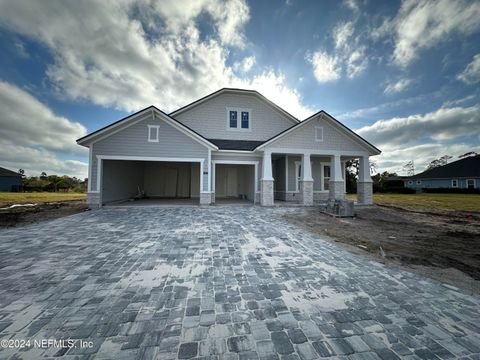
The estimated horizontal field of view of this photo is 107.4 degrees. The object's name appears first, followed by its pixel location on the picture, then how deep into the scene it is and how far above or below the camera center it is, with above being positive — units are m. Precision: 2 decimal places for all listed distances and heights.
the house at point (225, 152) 10.38 +2.21
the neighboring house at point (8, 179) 31.94 +1.23
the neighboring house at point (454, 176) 30.13 +1.91
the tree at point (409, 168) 63.83 +6.79
